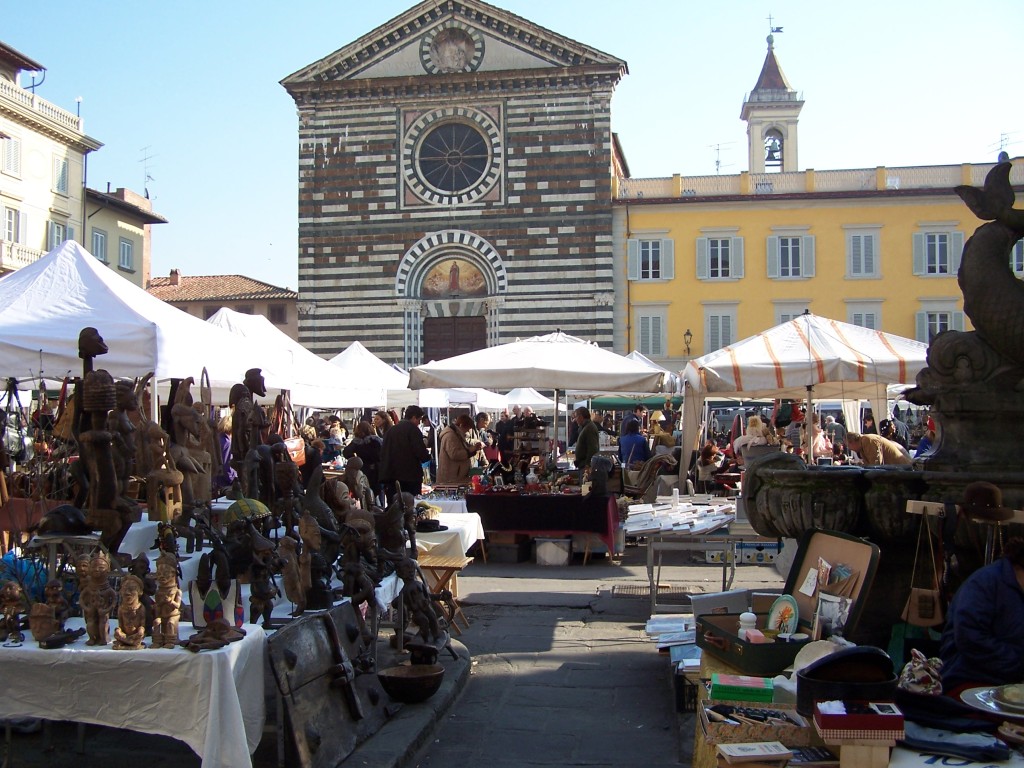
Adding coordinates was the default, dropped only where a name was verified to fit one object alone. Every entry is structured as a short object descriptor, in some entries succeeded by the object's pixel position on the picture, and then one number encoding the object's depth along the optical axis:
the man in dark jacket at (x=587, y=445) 11.71
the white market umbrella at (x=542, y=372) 10.83
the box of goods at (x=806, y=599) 4.02
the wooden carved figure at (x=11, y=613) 3.96
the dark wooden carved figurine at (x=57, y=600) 3.97
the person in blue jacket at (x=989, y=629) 3.63
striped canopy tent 10.09
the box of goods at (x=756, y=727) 3.15
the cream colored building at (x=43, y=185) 28.81
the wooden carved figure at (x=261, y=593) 4.22
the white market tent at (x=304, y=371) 10.68
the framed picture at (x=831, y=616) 3.98
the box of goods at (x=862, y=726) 2.83
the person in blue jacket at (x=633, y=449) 13.50
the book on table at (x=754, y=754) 2.96
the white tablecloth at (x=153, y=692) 3.64
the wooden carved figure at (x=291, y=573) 4.45
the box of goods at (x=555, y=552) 10.20
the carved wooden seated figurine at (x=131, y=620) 3.76
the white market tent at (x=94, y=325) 6.85
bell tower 41.41
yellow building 29.52
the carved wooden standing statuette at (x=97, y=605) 3.86
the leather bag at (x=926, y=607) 4.38
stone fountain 4.79
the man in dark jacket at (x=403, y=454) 10.20
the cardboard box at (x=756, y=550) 7.74
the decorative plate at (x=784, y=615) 4.38
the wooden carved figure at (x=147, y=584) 3.88
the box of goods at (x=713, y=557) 9.54
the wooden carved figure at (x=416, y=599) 5.32
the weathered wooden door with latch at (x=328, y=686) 4.04
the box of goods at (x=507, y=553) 10.38
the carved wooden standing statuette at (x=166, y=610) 3.80
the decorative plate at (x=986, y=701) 3.10
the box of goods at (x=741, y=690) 3.60
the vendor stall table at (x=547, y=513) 10.11
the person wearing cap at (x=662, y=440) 13.59
